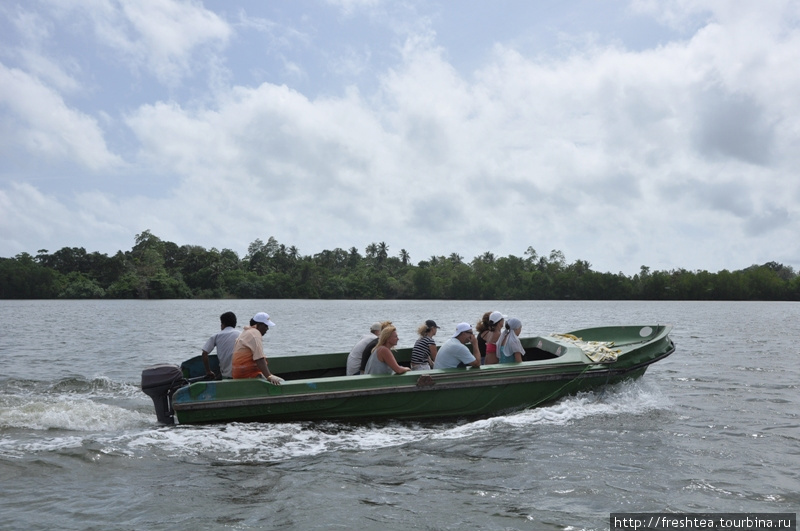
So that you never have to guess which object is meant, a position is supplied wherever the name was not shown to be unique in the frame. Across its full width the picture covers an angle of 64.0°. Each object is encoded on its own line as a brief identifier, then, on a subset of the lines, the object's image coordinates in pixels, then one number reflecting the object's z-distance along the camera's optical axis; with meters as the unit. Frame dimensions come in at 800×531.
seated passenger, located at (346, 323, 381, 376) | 10.28
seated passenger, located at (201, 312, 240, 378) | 9.95
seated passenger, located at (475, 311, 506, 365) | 10.86
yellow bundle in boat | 10.80
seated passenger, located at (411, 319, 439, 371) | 10.45
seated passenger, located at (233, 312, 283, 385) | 9.12
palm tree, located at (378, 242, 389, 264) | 131.25
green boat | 8.92
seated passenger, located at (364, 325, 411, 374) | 9.41
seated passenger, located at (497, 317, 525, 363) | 10.34
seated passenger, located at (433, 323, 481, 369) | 9.77
